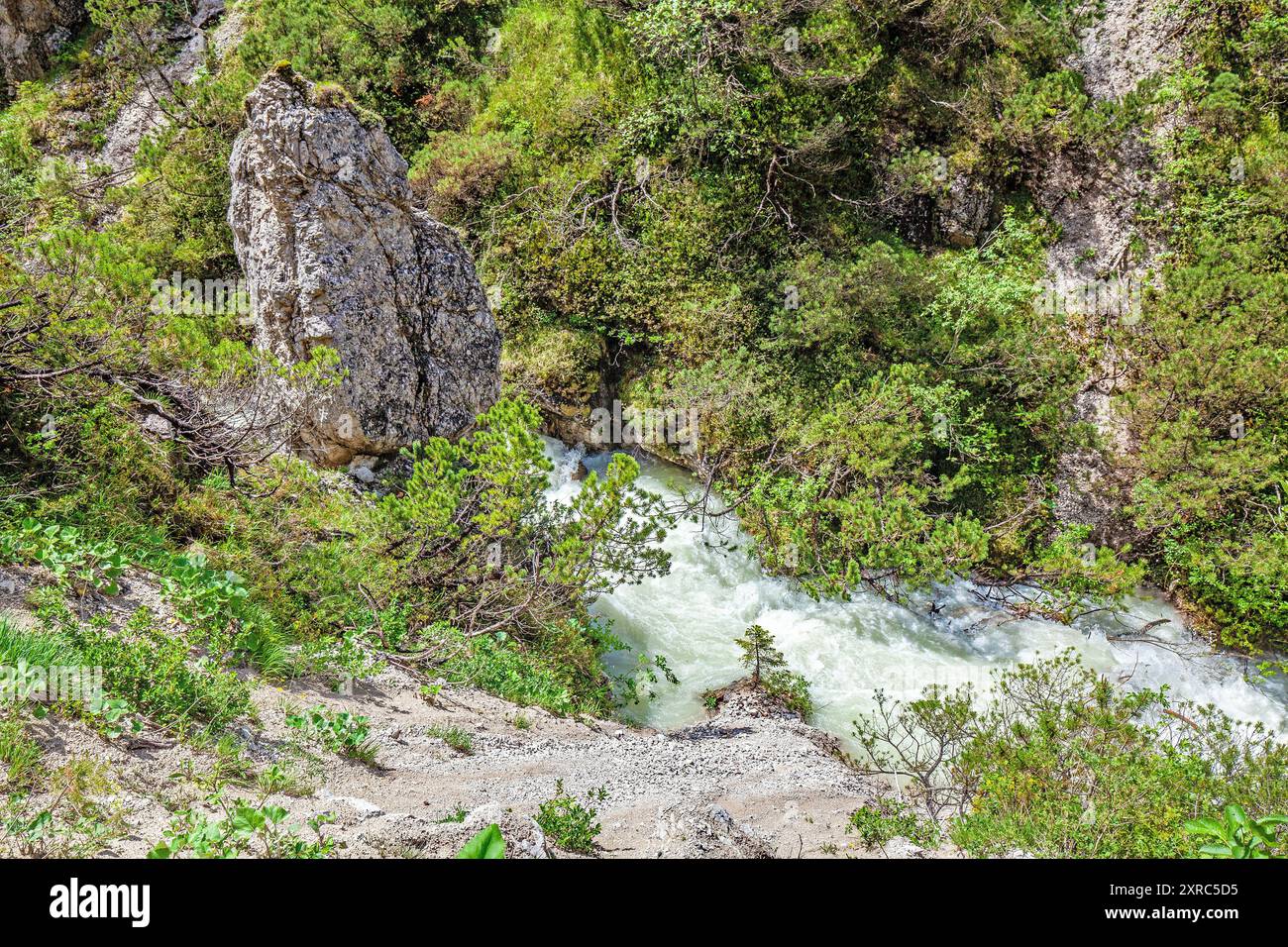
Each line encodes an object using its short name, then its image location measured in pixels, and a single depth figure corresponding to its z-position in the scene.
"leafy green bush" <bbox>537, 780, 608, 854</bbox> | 4.73
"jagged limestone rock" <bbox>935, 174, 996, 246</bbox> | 14.34
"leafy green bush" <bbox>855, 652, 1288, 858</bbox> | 4.94
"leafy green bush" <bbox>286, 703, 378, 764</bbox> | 5.33
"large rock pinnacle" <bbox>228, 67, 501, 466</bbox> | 9.67
